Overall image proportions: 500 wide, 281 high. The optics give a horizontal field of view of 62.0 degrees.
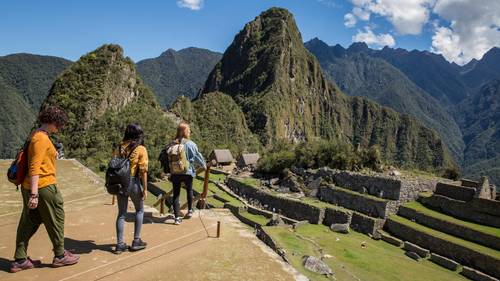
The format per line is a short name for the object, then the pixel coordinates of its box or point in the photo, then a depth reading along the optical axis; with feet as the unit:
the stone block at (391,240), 80.10
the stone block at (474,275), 63.36
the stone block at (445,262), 69.00
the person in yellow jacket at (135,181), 21.08
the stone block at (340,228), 85.25
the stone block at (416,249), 73.97
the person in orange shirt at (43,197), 17.56
